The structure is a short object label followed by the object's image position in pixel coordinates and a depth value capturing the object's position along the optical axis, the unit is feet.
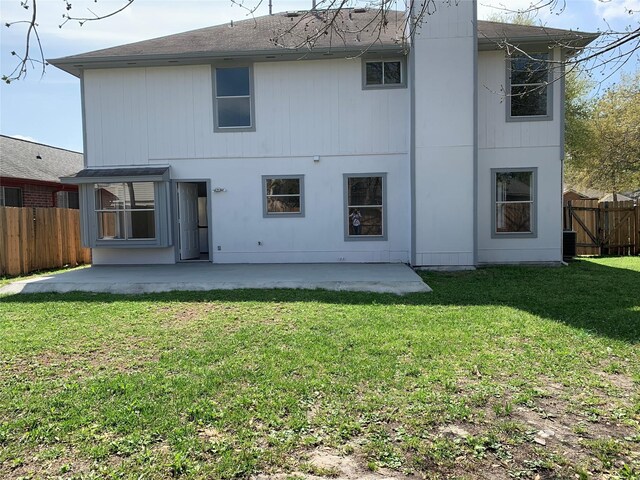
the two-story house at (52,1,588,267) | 36.35
